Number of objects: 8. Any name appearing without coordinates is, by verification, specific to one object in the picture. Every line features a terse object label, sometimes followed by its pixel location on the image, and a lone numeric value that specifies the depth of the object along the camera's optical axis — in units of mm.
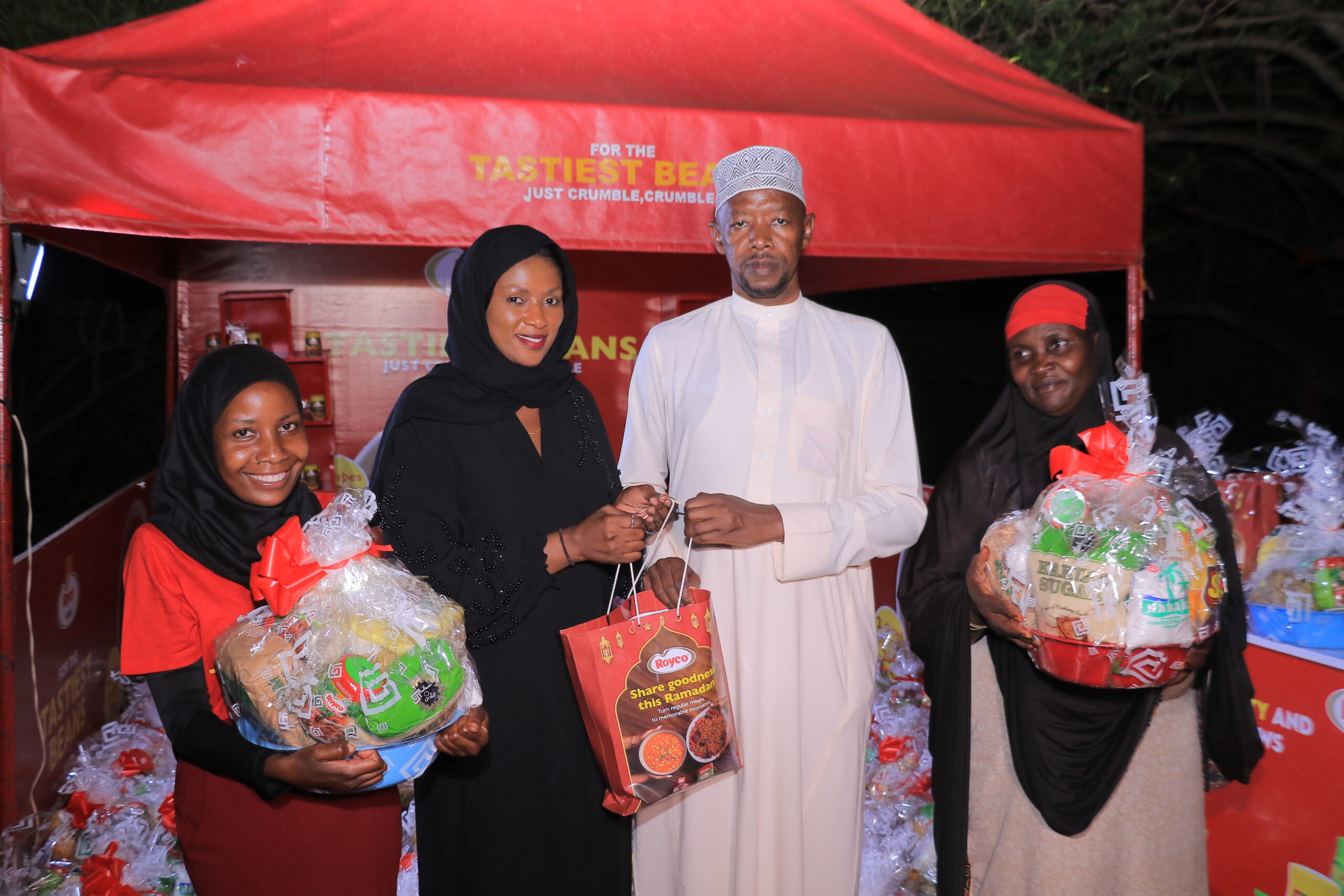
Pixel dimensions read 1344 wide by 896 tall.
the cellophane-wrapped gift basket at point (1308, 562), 2545
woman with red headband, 2287
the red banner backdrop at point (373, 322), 5570
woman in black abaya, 2002
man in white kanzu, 2256
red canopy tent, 2902
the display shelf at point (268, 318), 5676
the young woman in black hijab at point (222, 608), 1727
